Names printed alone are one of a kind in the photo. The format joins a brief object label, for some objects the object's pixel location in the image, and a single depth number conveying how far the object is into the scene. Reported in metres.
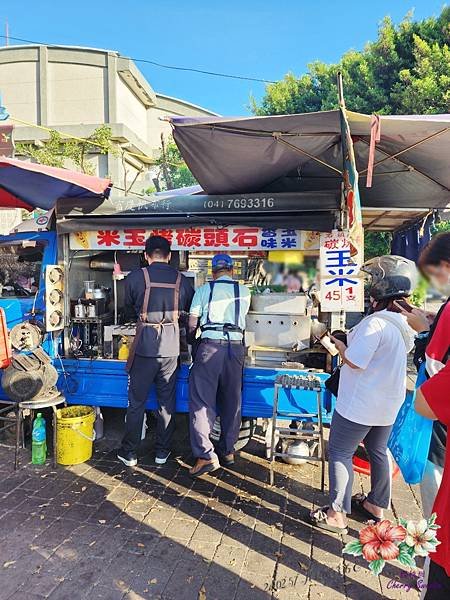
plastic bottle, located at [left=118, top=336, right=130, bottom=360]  4.30
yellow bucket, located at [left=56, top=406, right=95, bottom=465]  3.78
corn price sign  3.63
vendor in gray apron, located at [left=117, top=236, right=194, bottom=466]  3.74
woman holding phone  2.54
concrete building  19.81
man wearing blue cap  3.60
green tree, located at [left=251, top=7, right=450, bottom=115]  10.70
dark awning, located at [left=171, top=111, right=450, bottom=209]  2.92
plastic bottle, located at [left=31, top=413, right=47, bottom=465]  3.79
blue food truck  3.99
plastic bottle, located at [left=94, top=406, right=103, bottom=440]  4.34
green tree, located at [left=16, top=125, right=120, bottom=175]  12.73
